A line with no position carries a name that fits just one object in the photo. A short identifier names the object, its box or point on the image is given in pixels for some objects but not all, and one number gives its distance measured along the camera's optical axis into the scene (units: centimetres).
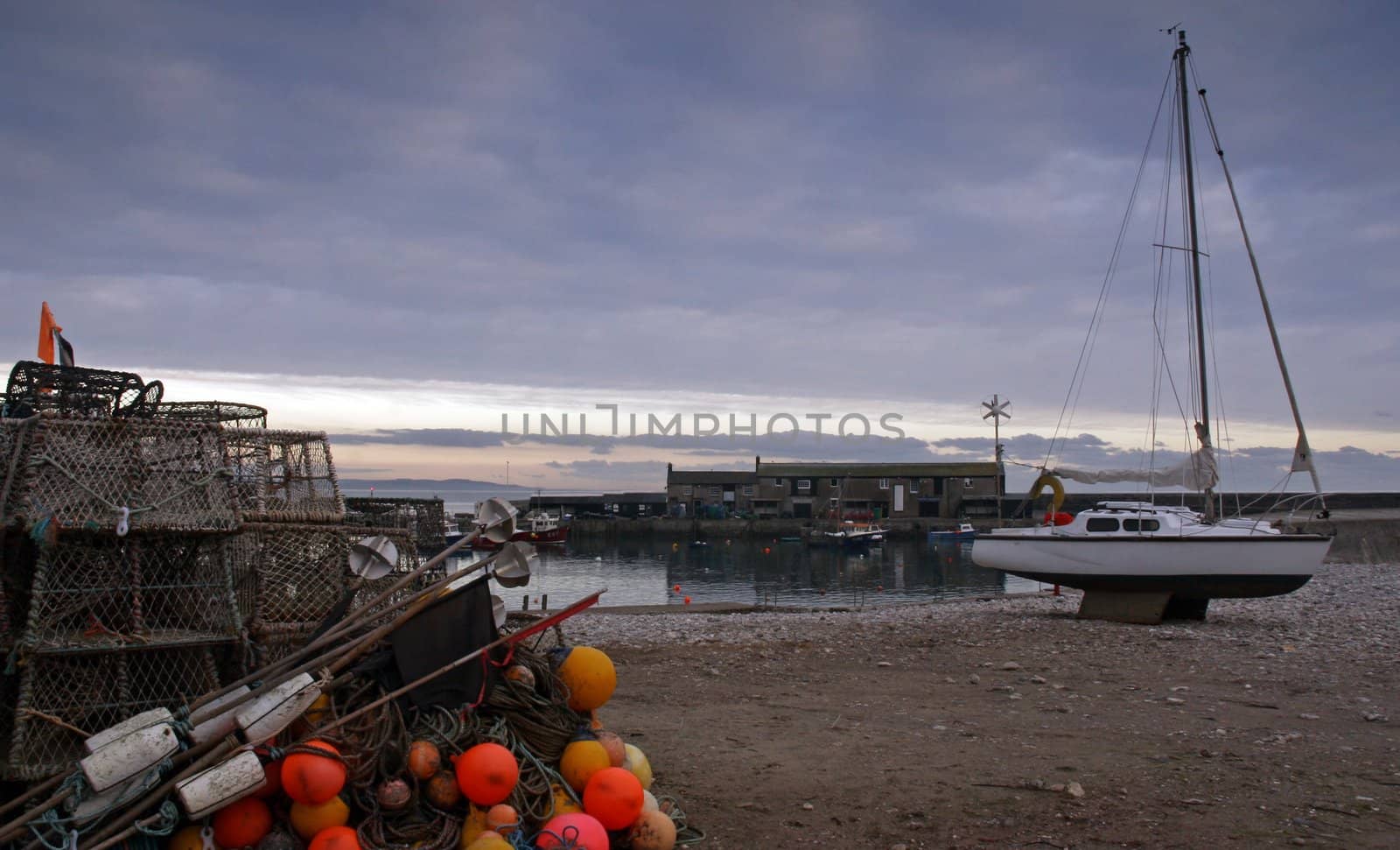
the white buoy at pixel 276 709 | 539
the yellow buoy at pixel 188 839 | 528
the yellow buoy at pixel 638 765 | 641
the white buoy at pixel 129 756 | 509
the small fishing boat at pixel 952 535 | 7550
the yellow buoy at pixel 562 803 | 575
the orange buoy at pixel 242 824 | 538
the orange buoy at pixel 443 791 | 561
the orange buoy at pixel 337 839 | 512
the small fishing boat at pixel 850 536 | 7094
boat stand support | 1762
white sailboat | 1686
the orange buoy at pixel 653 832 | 576
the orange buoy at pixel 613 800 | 570
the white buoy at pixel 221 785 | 511
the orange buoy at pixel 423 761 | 561
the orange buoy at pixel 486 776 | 553
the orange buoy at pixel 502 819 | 542
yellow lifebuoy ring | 2095
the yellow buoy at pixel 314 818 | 536
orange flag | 865
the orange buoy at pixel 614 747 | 628
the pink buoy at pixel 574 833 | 534
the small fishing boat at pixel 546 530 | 7478
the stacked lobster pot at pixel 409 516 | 1312
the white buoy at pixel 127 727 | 519
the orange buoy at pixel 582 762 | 604
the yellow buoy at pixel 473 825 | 545
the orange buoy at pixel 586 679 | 677
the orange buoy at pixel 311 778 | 529
